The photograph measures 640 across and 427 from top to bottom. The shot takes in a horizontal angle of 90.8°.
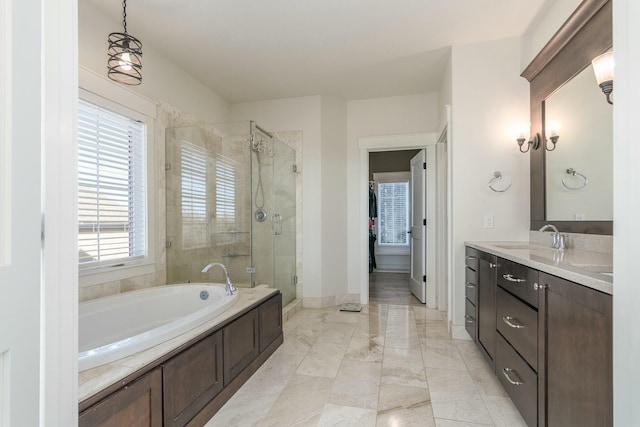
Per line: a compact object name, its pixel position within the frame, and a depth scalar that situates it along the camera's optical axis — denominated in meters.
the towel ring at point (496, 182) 2.72
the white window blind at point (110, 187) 2.18
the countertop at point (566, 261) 1.08
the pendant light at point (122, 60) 2.09
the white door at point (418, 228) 4.03
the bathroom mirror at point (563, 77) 1.84
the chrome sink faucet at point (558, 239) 2.12
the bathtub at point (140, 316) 1.42
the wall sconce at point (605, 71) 1.72
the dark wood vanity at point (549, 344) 1.03
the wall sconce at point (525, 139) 2.55
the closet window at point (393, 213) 6.75
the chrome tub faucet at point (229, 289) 2.39
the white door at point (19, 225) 0.56
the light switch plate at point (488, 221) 2.76
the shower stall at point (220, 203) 3.04
